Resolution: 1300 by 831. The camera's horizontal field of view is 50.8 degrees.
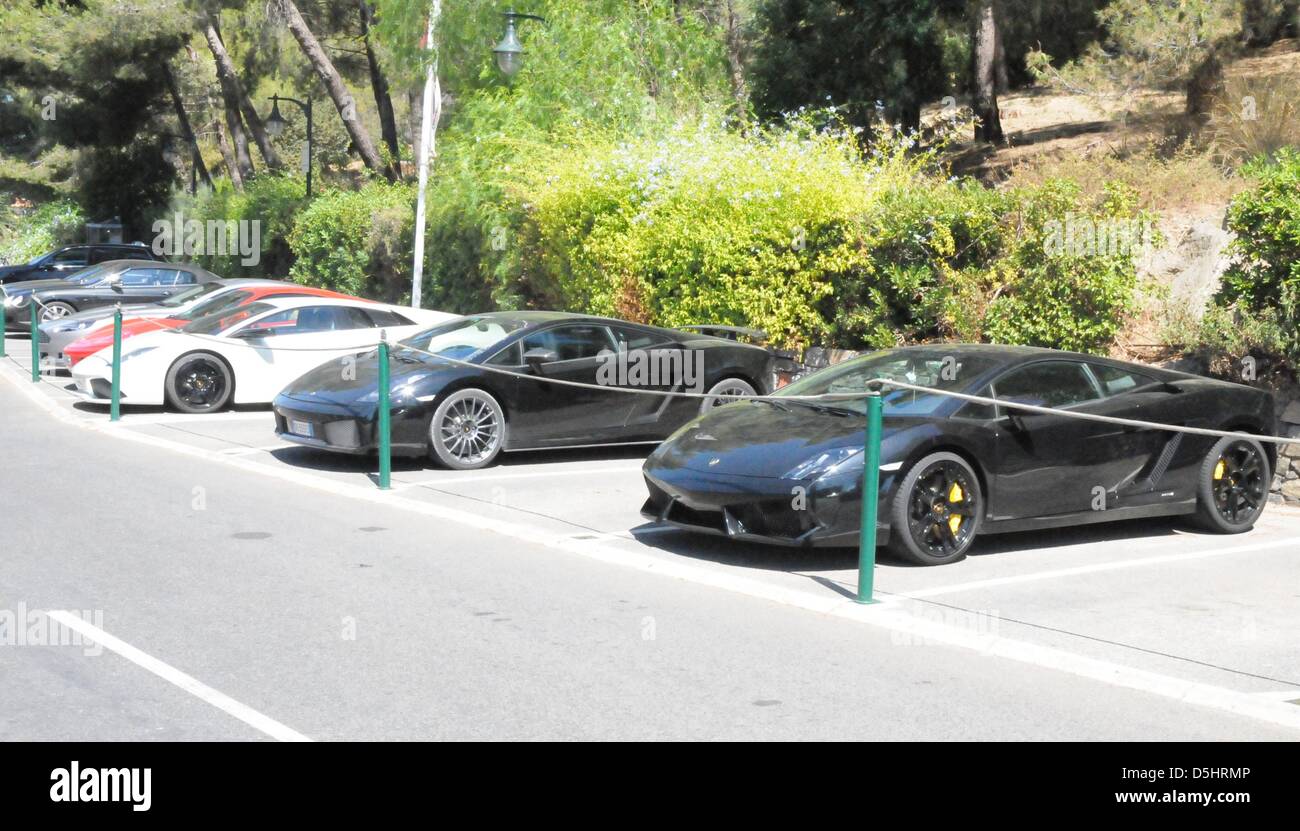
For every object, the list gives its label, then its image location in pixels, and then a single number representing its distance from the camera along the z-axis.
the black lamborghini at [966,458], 8.24
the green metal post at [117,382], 14.29
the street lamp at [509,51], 19.11
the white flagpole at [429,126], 21.27
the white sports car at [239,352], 15.13
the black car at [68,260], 30.31
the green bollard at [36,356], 18.45
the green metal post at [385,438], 10.88
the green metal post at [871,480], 7.34
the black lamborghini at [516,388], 11.56
